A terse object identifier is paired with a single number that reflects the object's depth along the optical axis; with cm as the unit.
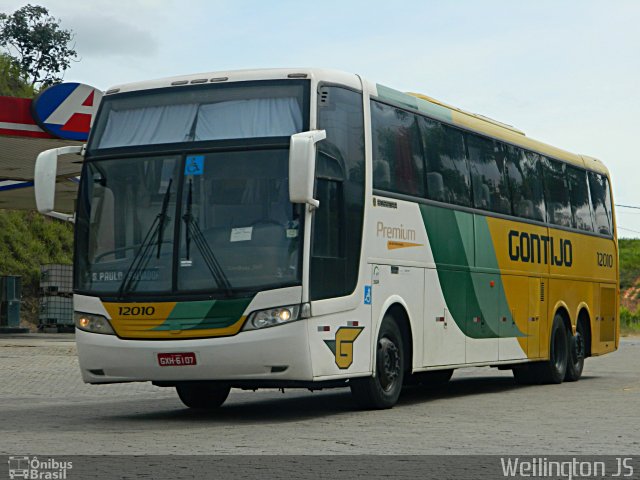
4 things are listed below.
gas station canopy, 2780
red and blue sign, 2778
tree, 8231
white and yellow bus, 1302
